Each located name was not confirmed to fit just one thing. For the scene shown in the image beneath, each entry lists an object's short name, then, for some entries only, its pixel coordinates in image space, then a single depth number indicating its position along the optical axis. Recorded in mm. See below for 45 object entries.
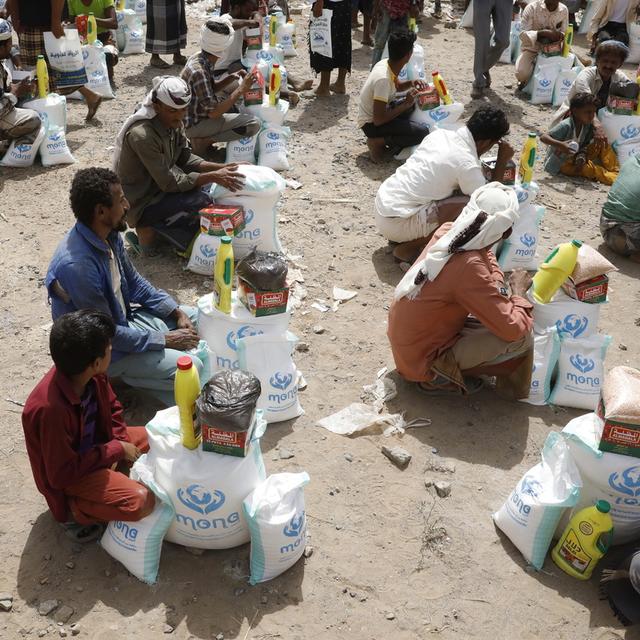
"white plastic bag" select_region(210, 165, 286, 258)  4867
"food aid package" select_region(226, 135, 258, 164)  6176
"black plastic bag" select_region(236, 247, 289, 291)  3662
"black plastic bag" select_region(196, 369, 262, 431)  2743
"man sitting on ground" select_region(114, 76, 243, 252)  4570
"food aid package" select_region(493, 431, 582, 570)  2984
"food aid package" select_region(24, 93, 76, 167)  6371
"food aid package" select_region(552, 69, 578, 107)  8492
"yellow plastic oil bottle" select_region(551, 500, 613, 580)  2902
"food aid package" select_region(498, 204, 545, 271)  5105
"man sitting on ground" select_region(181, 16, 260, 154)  5820
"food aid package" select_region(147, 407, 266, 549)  2822
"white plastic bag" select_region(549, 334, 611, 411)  3973
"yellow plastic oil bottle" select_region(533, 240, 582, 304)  3840
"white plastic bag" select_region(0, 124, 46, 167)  6324
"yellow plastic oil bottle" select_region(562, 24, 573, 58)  8383
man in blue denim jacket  3318
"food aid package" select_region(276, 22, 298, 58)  9336
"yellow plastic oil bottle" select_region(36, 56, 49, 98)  6281
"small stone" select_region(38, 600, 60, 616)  2766
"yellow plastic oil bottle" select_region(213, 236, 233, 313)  3709
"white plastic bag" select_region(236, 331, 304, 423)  3656
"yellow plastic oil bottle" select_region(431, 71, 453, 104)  6633
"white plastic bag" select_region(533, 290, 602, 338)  3984
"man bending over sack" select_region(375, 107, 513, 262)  4902
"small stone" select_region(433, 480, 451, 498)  3414
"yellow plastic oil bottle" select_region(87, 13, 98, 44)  7570
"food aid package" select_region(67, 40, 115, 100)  7633
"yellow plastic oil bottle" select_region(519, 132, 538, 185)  5090
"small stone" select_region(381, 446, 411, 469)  3562
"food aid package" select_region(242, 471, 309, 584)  2824
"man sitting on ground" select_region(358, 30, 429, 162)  6402
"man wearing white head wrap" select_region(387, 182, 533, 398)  3574
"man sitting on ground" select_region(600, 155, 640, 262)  5457
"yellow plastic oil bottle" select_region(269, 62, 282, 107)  6234
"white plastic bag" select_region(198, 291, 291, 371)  3756
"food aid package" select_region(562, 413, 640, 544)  2941
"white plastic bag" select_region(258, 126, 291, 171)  6304
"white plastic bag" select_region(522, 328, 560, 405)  3955
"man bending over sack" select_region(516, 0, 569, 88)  8664
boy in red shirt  2654
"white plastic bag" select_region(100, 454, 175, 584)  2859
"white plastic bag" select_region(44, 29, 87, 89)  7047
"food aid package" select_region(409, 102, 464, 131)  6715
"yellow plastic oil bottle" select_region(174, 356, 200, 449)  2779
